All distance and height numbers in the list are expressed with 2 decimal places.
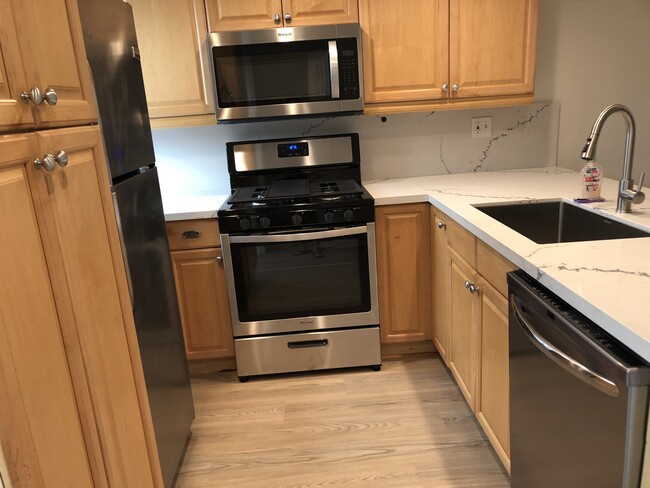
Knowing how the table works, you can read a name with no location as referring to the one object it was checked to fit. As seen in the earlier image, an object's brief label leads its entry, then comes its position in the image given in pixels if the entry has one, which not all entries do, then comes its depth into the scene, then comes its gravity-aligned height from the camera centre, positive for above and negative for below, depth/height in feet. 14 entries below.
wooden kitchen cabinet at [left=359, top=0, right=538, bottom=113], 8.01 +0.69
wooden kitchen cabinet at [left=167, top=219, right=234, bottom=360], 7.97 -2.79
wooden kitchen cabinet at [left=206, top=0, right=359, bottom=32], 7.84 +1.45
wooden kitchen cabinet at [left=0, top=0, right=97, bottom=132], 2.88 +0.37
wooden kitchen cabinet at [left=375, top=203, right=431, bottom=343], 8.12 -2.76
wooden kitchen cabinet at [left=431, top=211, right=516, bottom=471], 5.36 -2.74
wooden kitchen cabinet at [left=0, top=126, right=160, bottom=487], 2.78 -1.31
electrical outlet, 9.56 -0.58
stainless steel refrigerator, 4.78 -1.00
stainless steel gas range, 7.82 -2.66
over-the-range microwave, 7.77 +0.55
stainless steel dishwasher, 3.04 -2.16
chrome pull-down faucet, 5.20 -0.71
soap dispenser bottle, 6.18 -1.10
